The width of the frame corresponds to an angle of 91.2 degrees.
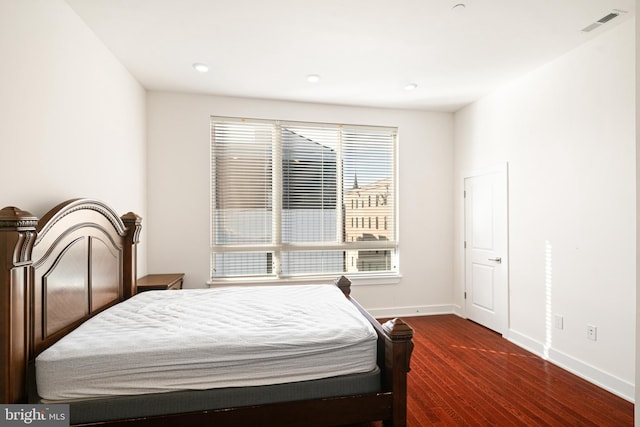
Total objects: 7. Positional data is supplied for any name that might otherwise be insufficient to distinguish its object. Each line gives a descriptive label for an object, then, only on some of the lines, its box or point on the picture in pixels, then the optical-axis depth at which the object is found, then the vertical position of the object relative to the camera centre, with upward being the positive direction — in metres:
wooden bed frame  1.45 -0.57
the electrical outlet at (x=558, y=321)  2.91 -1.01
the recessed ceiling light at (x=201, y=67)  3.09 +1.48
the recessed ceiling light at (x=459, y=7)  2.20 +1.47
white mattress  1.54 -0.72
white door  3.62 -0.44
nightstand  3.11 -0.70
